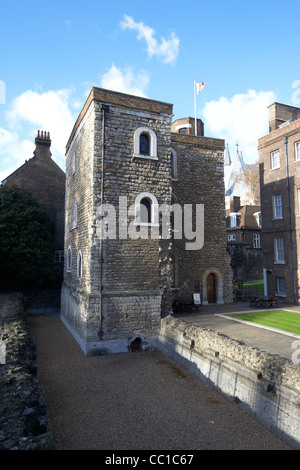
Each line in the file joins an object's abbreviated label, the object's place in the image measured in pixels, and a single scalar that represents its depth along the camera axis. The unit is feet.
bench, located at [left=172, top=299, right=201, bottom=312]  51.08
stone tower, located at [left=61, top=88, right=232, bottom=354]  39.65
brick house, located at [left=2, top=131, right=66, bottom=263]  82.50
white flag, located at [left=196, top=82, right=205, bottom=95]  64.54
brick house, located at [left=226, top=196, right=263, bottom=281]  115.34
